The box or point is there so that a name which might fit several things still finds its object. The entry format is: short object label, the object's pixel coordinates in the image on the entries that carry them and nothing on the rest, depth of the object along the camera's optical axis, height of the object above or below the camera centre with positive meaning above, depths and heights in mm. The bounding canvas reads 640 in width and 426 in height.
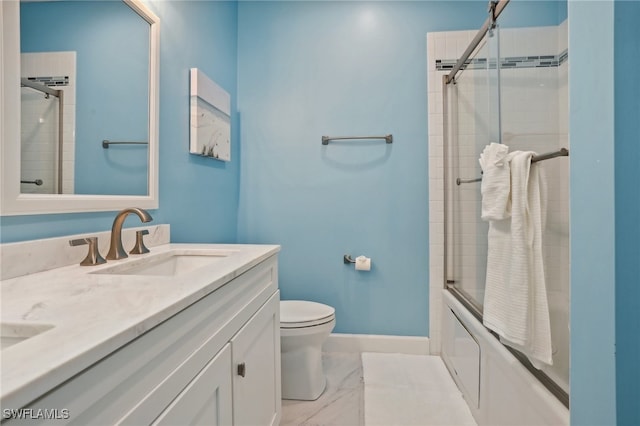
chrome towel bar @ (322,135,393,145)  2236 +535
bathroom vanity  387 -205
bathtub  1020 -651
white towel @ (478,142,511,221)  1265 +124
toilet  1662 -727
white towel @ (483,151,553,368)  1111 -217
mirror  849 +351
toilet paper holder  2281 -312
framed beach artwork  1714 +552
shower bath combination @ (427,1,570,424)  1162 +173
